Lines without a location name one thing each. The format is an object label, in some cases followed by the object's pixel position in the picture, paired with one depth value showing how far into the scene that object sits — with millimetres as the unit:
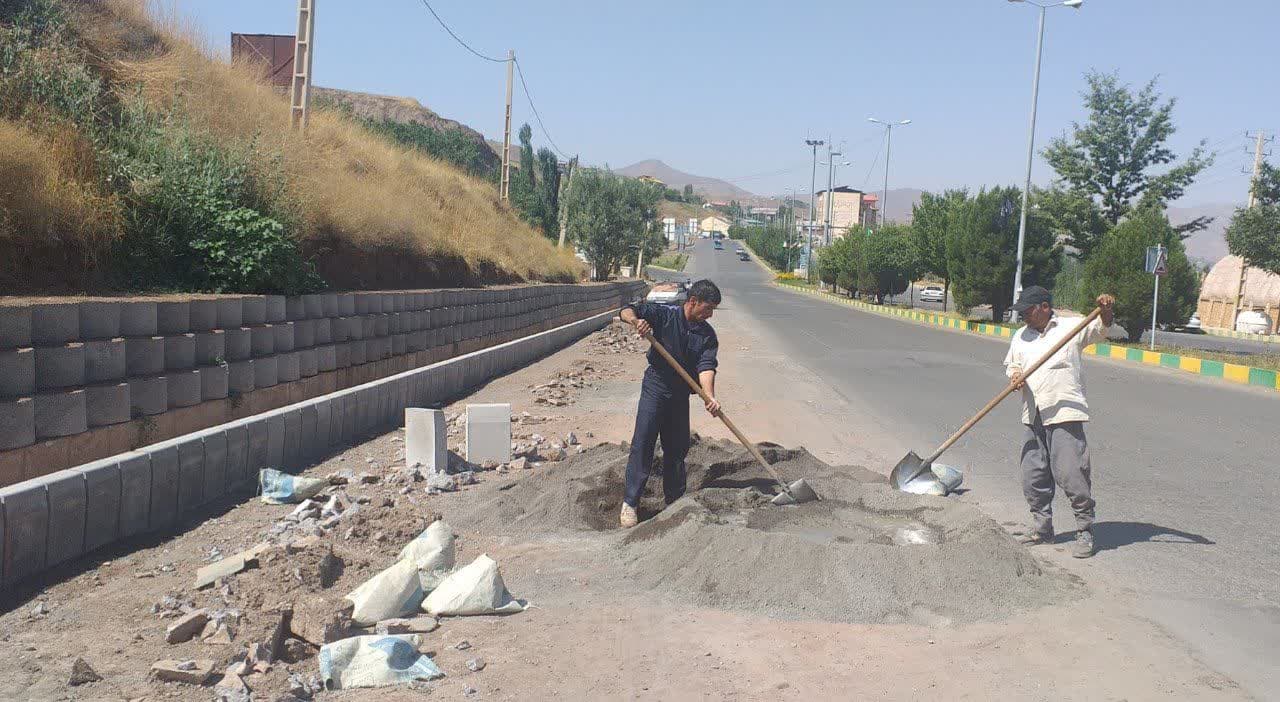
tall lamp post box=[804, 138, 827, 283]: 83962
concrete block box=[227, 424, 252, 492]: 6918
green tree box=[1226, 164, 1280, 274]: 23000
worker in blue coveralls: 6430
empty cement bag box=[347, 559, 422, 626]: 4504
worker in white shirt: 5840
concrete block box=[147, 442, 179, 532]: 5980
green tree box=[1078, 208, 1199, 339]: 26734
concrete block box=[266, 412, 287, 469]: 7555
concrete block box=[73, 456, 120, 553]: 5391
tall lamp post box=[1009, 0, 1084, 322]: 31953
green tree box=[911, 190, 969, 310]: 46750
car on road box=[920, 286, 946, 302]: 66562
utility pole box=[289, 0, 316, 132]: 15000
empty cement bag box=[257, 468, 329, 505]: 6781
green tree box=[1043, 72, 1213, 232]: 32250
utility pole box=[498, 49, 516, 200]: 33406
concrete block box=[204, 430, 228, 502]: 6633
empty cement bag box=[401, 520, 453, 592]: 5059
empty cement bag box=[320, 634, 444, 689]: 3922
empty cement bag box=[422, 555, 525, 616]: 4684
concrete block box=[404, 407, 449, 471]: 7566
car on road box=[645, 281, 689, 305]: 40859
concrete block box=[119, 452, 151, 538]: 5688
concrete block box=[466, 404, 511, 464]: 8242
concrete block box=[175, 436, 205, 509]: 6285
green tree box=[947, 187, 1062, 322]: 35531
